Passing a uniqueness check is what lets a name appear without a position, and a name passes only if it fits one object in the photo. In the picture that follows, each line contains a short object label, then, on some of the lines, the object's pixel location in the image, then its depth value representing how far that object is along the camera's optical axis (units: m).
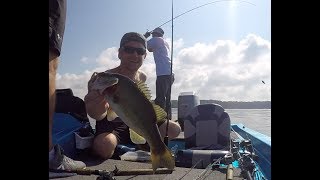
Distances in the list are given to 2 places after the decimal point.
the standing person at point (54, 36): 1.82
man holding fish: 1.68
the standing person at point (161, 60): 4.94
